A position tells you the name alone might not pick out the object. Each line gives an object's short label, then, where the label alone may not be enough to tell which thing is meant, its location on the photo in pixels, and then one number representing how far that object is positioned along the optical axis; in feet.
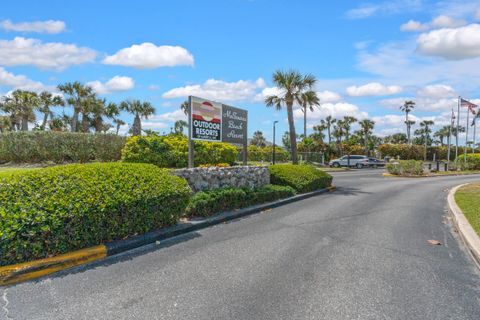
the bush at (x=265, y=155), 150.61
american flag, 101.09
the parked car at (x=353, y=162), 137.39
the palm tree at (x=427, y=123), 304.30
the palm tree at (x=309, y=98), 69.41
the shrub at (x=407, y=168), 84.30
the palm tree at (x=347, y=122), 232.53
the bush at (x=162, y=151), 50.85
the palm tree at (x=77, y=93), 151.74
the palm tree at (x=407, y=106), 263.00
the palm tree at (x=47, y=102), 163.84
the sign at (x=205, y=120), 34.35
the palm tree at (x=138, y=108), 177.77
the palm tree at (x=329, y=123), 235.65
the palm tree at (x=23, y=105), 144.05
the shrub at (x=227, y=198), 26.11
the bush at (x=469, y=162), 111.75
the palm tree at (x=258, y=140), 320.70
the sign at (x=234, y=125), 39.58
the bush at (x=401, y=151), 228.22
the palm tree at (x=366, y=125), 233.76
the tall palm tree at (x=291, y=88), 69.56
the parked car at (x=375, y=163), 139.44
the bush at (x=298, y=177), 41.68
